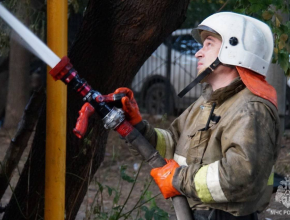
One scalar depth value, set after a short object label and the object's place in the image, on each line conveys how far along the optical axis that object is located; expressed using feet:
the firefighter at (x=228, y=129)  7.53
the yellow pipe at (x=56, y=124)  9.68
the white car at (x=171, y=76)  35.76
